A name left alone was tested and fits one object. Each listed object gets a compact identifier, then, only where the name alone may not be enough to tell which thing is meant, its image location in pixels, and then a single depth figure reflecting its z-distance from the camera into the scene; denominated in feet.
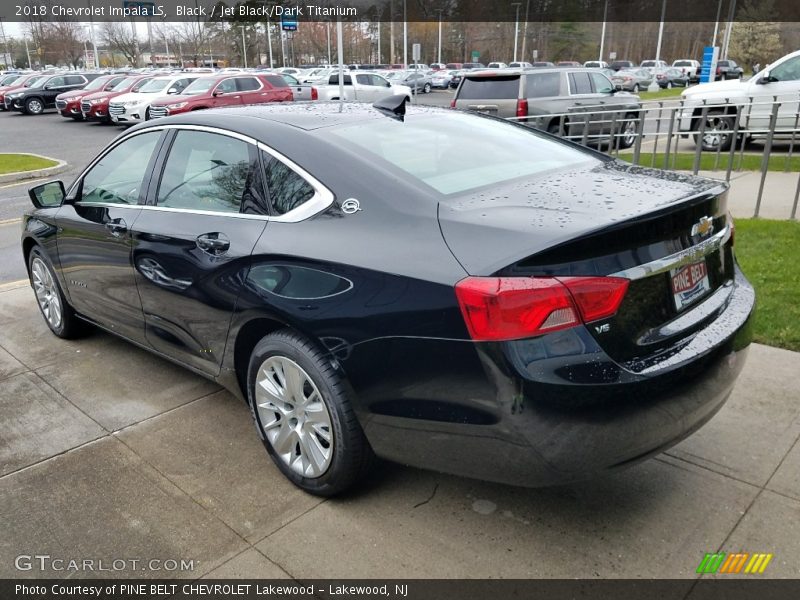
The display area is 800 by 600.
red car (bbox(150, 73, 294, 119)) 69.72
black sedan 7.42
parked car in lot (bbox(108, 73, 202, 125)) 76.23
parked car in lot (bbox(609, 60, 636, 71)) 205.76
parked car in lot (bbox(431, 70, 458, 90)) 167.23
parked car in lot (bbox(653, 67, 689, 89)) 171.01
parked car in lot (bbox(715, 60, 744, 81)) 169.72
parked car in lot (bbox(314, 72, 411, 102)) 92.07
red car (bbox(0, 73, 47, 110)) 111.65
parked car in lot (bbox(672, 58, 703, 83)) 190.53
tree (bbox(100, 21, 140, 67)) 238.29
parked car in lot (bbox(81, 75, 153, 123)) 82.33
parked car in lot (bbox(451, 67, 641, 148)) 43.14
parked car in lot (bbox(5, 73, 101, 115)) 104.42
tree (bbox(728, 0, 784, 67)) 233.76
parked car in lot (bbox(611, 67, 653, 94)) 148.01
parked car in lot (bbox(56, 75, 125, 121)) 88.63
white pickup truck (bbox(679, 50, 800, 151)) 43.16
